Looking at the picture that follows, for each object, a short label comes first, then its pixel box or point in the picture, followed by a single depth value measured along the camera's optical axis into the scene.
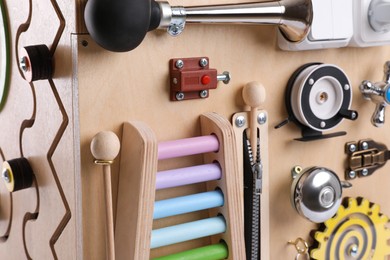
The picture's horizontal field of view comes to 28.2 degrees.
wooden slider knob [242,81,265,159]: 0.81
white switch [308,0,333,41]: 0.83
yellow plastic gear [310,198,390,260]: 0.91
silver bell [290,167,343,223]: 0.86
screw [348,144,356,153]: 0.92
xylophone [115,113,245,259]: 0.73
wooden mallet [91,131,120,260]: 0.71
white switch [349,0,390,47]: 0.87
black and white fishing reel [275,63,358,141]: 0.85
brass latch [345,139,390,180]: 0.92
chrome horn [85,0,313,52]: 0.68
